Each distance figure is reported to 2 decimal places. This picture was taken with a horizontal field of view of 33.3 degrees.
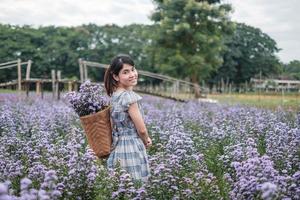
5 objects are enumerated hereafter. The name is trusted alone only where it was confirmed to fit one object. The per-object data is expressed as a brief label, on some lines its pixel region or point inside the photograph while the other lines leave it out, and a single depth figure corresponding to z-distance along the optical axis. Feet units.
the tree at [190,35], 116.26
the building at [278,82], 108.66
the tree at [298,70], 85.96
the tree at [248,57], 226.99
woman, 16.87
